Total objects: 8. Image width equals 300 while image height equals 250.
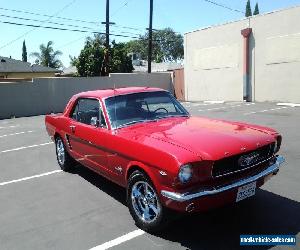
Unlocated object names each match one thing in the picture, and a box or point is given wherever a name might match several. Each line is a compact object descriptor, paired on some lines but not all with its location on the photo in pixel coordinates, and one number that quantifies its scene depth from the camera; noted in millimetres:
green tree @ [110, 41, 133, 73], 26404
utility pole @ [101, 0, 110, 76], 21779
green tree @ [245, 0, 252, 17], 42472
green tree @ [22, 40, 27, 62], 50124
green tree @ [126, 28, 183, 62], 64451
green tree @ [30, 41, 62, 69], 42162
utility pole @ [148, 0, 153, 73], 22221
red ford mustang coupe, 2671
